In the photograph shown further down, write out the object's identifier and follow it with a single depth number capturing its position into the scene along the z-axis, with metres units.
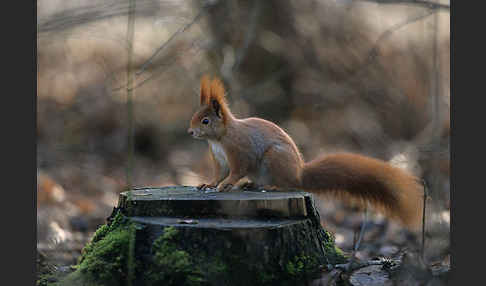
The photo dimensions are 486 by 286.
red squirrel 5.98
